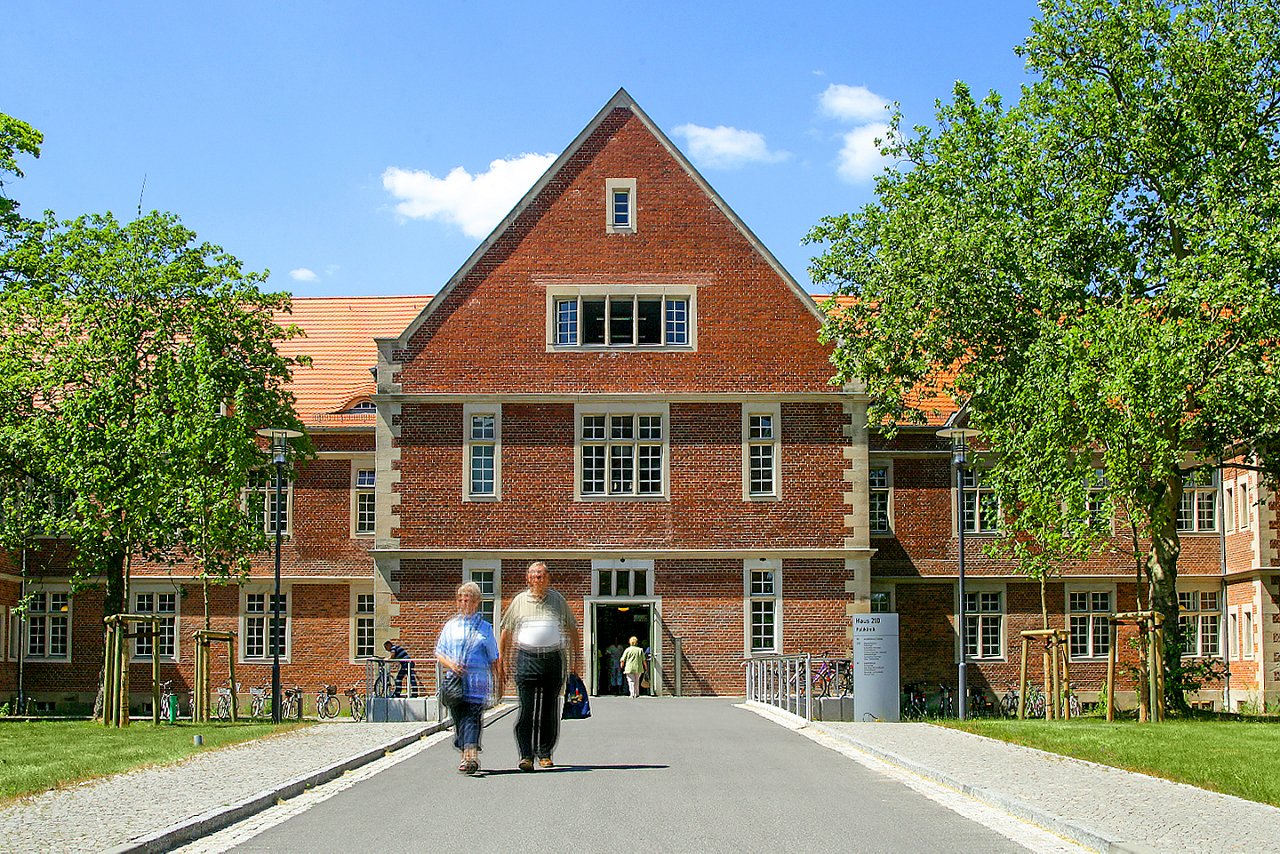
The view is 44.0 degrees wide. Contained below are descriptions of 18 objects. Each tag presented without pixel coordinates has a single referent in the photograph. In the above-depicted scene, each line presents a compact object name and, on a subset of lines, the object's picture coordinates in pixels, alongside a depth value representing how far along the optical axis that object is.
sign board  27.66
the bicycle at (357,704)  34.24
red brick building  38.81
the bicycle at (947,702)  42.50
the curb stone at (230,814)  10.29
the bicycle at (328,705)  42.84
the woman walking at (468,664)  14.94
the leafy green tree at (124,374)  33.66
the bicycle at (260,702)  43.06
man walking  14.63
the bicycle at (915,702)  41.06
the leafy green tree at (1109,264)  27.38
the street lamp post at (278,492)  29.47
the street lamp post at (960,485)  29.42
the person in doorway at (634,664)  37.22
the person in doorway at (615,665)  39.19
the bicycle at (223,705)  41.94
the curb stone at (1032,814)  10.18
